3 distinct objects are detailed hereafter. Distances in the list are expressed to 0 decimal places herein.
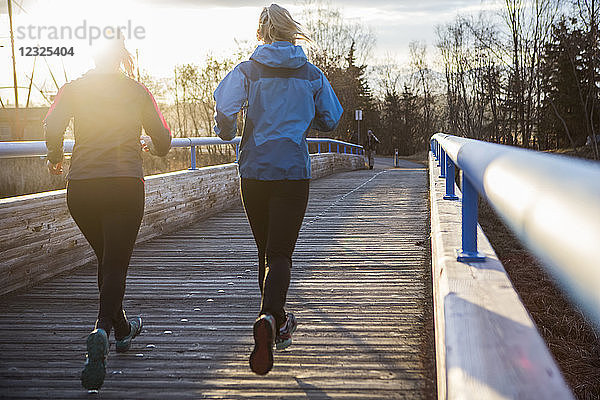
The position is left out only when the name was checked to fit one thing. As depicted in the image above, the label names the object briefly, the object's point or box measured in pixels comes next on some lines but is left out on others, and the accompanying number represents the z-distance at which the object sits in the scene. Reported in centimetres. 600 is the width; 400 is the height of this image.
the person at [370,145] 3195
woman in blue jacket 347
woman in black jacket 346
